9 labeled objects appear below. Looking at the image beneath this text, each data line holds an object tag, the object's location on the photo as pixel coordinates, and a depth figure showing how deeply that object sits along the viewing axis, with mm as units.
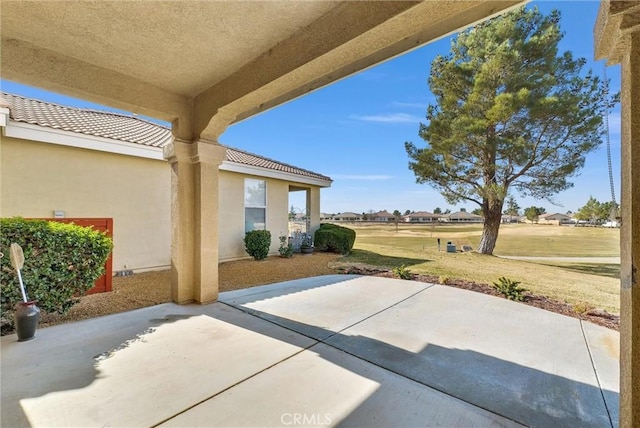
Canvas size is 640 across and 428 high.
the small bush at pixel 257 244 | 9445
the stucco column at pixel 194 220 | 4828
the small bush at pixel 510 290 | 5410
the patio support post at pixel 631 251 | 1446
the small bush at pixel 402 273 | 7066
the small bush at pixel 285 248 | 10523
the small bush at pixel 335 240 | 12047
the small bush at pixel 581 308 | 4666
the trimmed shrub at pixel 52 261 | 3604
